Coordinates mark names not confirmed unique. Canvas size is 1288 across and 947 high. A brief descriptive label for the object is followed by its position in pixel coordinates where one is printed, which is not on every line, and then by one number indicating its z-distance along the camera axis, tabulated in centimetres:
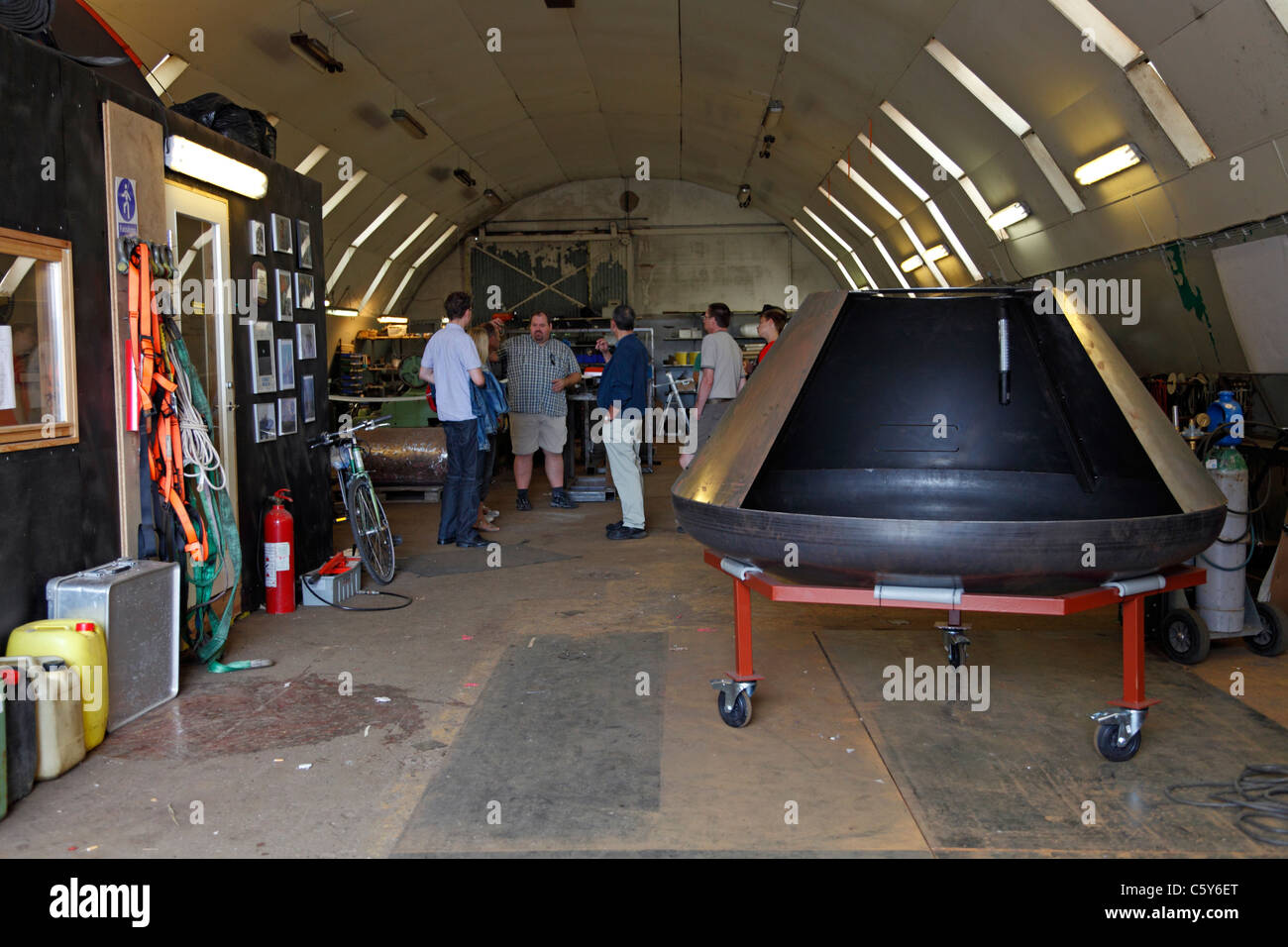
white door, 521
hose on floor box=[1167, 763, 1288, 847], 298
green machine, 1282
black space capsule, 335
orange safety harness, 439
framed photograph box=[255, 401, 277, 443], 579
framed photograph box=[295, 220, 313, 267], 645
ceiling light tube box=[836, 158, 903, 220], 1384
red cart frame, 333
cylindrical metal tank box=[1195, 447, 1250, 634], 473
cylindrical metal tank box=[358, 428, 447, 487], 990
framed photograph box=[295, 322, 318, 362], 645
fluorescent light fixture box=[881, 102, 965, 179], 1065
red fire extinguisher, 567
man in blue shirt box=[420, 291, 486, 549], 759
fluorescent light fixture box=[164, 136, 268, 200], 489
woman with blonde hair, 773
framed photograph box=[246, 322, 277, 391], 575
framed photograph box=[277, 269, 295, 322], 616
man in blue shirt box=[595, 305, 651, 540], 822
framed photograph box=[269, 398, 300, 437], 609
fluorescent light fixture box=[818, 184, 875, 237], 1571
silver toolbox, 387
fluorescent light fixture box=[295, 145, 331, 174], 1228
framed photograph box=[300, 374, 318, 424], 647
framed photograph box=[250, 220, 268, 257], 577
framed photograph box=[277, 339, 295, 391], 609
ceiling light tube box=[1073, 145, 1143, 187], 748
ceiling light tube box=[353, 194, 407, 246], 1567
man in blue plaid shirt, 980
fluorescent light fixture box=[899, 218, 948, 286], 1401
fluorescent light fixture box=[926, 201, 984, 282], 1256
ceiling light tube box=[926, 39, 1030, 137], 882
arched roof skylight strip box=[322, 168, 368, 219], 1376
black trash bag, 548
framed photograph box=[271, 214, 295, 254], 610
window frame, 389
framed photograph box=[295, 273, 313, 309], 643
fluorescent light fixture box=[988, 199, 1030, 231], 1008
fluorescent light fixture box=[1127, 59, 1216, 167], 677
